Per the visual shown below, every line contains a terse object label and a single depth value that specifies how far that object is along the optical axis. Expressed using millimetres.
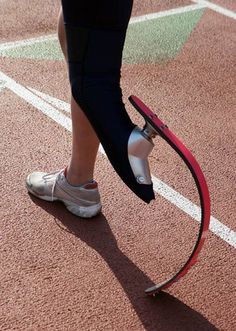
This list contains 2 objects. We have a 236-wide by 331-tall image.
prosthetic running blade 2445
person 2574
